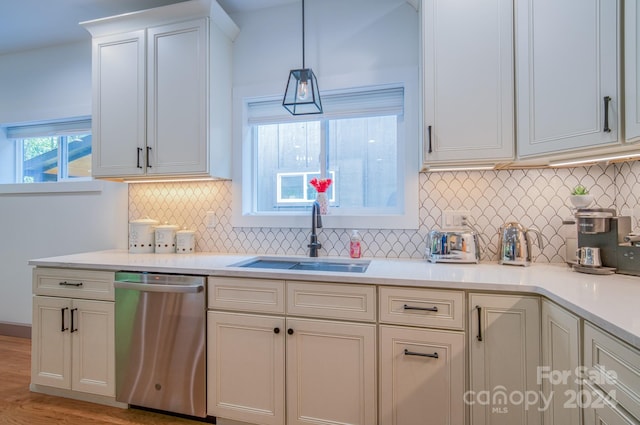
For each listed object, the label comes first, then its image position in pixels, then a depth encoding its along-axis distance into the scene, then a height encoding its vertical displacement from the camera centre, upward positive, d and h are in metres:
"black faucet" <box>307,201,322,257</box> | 2.17 -0.10
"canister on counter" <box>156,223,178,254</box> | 2.44 -0.21
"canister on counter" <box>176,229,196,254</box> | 2.43 -0.23
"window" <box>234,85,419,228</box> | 2.26 +0.43
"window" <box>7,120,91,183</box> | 2.97 +0.60
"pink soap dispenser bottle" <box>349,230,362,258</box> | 2.16 -0.23
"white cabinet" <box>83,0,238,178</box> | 2.17 +0.87
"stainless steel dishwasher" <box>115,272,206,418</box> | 1.80 -0.76
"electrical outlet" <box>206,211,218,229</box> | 2.50 -0.06
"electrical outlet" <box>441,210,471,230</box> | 2.05 -0.03
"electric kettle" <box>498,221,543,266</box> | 1.80 -0.18
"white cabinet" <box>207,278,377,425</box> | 1.57 -0.75
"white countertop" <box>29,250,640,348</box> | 1.03 -0.31
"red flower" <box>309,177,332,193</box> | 2.22 +0.20
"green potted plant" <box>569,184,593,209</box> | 1.64 +0.08
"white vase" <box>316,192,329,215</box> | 2.21 +0.08
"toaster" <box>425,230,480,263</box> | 1.86 -0.20
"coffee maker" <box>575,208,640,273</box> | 1.54 -0.08
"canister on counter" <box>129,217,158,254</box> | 2.45 -0.18
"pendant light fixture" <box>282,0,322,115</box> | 1.88 +0.74
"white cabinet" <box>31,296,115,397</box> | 1.96 -0.85
